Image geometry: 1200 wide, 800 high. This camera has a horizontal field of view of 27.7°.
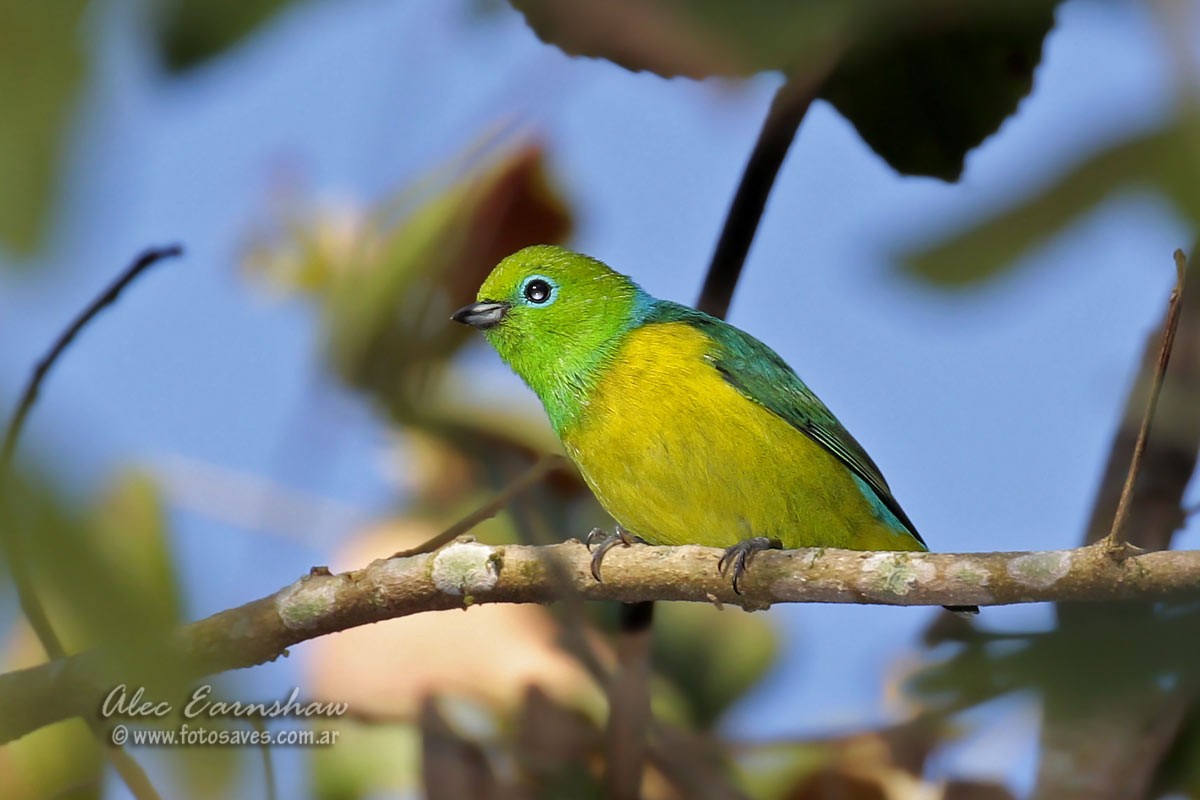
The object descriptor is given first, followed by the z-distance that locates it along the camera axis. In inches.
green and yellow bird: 319.0
